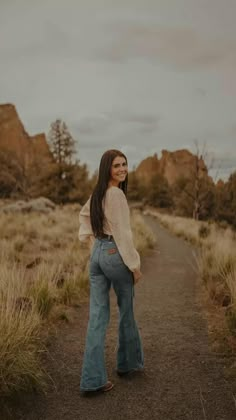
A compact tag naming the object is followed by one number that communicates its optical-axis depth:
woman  3.51
